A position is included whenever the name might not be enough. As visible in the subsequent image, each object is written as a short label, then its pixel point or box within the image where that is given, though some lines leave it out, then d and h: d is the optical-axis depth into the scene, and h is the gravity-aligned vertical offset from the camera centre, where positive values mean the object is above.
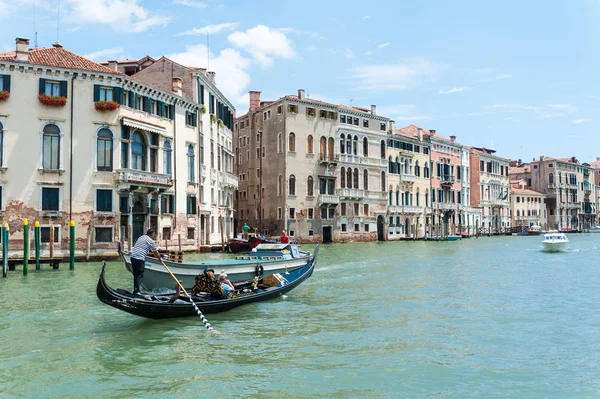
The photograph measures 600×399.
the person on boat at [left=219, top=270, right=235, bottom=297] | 10.34 -1.08
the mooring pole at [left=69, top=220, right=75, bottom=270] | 17.62 -0.59
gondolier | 9.35 -0.46
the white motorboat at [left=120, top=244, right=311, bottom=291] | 11.36 -0.87
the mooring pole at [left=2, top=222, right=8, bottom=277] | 15.89 -0.56
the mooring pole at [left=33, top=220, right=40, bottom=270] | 17.11 -0.48
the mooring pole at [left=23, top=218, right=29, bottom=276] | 16.05 -0.52
